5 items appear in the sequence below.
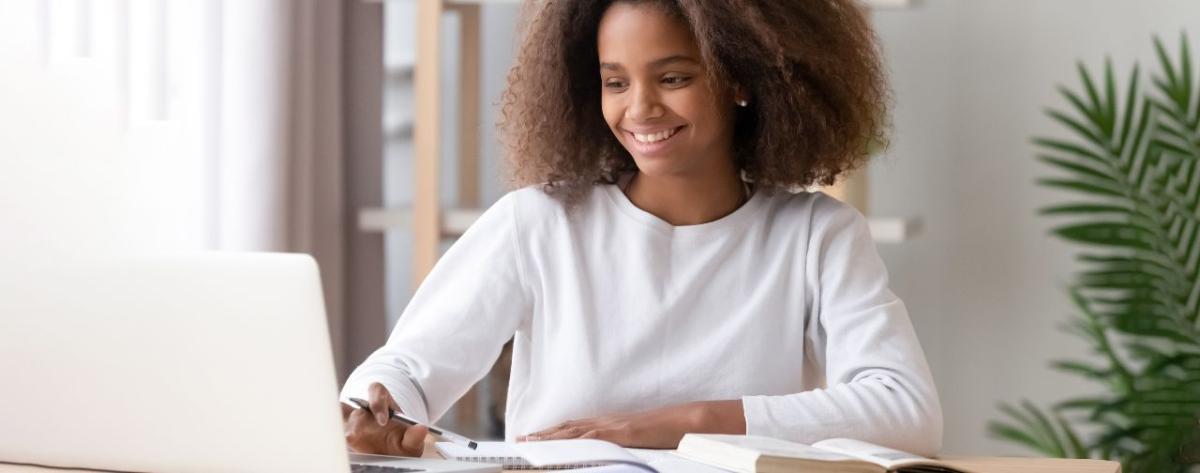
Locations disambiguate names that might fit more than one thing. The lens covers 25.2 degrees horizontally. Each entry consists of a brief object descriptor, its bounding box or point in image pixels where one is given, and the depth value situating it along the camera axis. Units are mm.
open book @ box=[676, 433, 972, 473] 2101
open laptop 1993
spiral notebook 2125
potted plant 3429
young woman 2475
